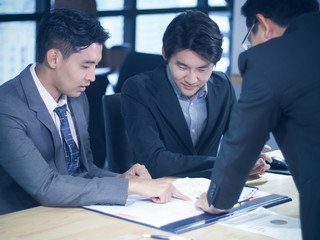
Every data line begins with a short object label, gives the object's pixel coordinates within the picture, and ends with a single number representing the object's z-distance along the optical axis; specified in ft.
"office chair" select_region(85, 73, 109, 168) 10.95
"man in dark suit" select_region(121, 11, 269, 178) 7.26
